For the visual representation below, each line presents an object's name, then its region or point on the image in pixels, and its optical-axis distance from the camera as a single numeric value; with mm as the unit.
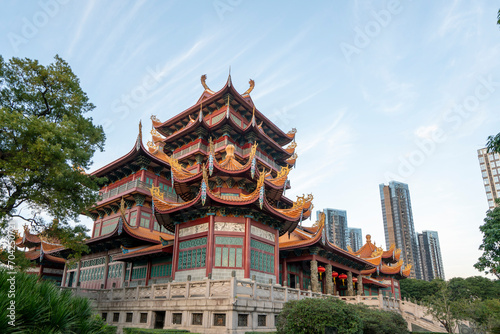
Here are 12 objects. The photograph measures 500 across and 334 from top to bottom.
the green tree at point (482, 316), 23547
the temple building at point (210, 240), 16297
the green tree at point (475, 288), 60156
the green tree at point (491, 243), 18781
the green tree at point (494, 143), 11958
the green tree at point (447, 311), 25594
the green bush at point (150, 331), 13322
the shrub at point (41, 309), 5824
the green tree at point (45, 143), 14688
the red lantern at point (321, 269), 26625
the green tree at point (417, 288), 63872
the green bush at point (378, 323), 14500
